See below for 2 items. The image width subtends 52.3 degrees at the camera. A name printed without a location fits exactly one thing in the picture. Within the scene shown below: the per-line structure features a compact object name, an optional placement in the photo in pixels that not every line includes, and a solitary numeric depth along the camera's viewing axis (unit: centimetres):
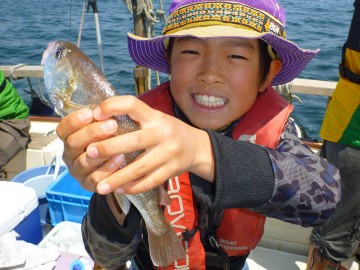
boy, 27
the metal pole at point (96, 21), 115
